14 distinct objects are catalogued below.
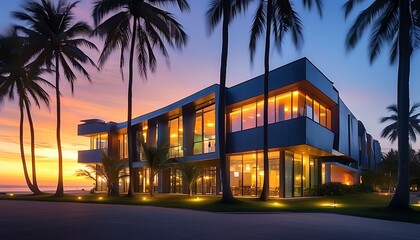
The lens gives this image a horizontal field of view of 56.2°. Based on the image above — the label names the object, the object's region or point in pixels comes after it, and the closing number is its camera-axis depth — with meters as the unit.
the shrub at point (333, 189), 29.11
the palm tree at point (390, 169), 47.69
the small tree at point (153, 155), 25.42
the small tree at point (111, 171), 27.00
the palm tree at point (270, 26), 22.05
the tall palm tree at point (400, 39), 18.13
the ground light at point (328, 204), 19.95
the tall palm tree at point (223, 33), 19.86
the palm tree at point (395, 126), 60.16
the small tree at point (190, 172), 25.08
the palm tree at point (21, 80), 31.42
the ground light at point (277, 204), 19.26
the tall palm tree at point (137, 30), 24.94
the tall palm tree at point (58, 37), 28.91
